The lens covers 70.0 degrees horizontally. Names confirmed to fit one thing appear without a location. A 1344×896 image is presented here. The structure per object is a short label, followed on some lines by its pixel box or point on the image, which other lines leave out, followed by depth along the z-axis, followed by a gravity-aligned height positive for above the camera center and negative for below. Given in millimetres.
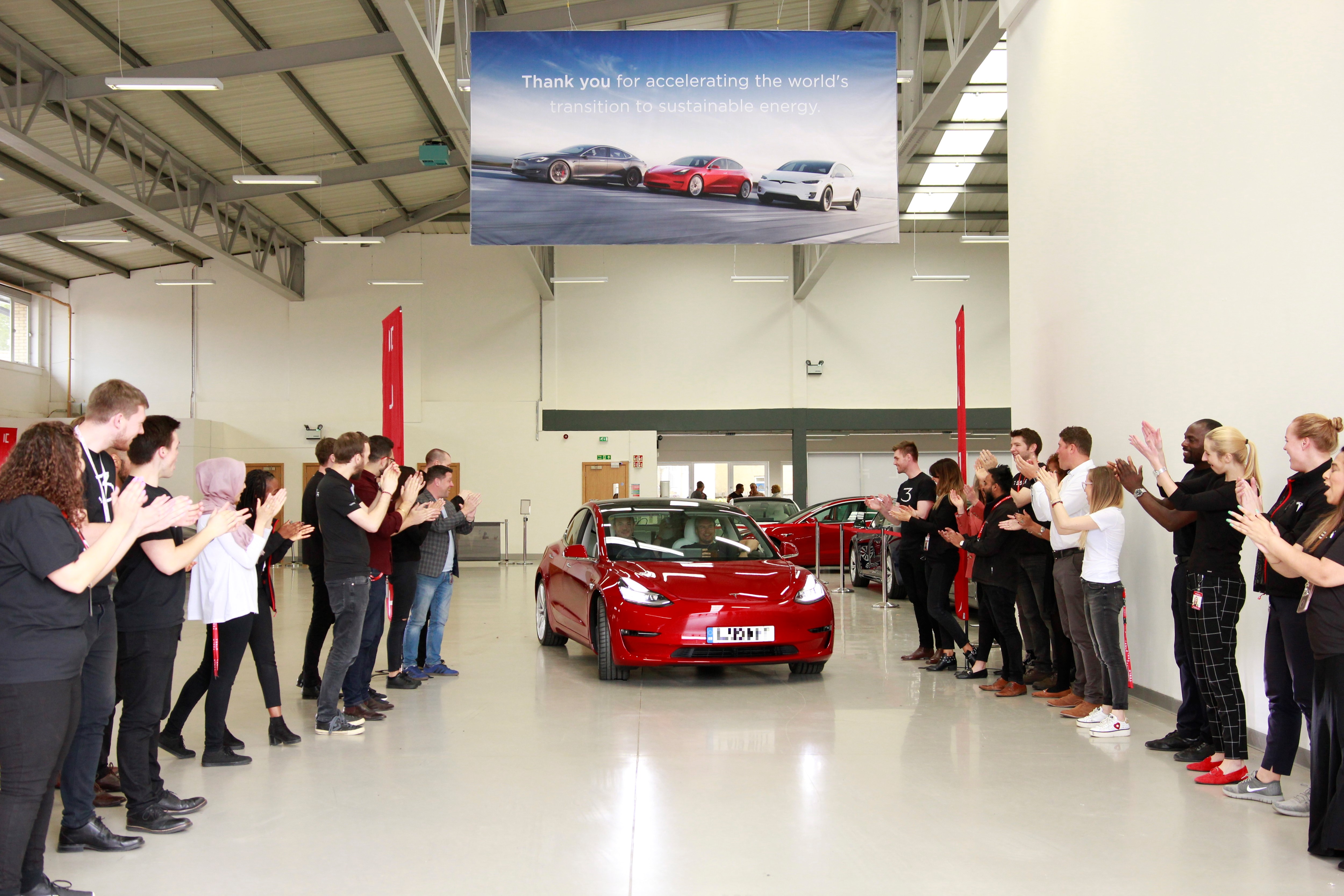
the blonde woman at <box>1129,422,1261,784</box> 4215 -638
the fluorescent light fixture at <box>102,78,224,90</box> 9086 +3642
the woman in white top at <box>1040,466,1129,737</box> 5203 -666
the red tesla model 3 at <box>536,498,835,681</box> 6238 -924
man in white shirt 5551 -729
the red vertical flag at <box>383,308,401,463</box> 9875 +749
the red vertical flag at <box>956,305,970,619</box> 9258 +658
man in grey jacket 6812 -820
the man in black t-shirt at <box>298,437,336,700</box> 5980 -954
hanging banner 7375 +2482
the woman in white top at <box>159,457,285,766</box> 4488 -620
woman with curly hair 2785 -439
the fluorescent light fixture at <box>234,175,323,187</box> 12703 +3721
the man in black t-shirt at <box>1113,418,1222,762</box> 4617 -706
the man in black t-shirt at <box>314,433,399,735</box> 5168 -536
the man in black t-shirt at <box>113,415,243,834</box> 3713 -740
